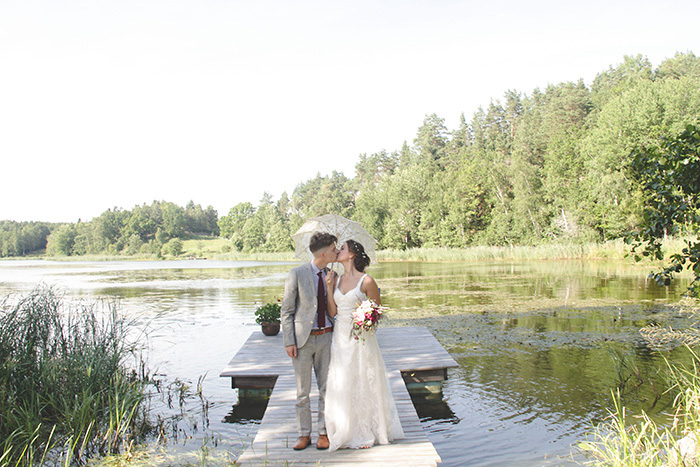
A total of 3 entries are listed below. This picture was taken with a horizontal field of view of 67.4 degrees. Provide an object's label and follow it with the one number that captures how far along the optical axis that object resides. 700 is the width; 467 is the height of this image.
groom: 4.72
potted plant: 10.13
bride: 4.70
